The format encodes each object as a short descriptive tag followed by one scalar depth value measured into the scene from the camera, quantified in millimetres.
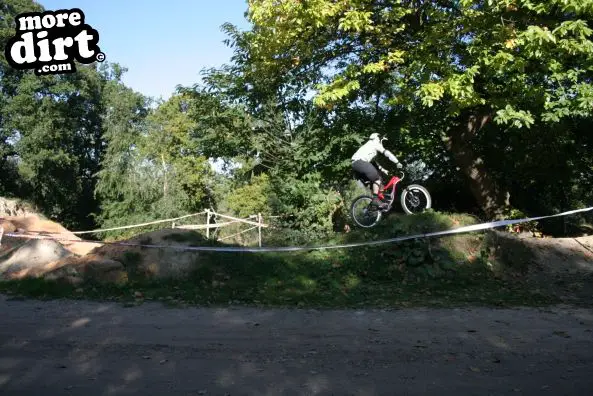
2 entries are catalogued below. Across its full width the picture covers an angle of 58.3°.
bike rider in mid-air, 10406
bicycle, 10734
